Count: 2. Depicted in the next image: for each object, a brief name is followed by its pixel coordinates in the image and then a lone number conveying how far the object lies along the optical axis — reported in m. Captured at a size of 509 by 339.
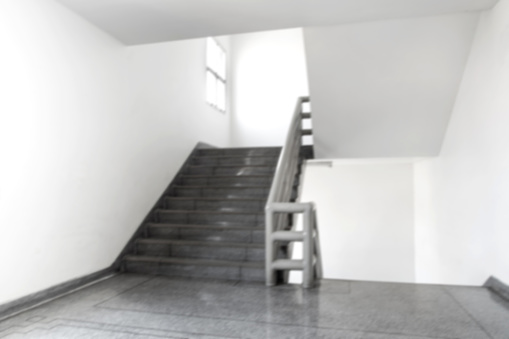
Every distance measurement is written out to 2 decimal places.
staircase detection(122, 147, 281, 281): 3.69
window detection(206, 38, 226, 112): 7.02
